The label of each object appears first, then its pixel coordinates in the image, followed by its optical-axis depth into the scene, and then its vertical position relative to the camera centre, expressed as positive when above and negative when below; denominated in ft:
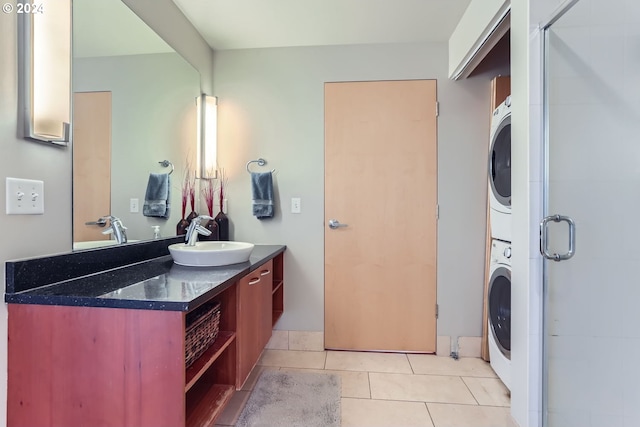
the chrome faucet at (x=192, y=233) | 5.43 -0.38
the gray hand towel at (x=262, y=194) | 7.33 +0.45
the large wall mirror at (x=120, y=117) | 4.05 +1.53
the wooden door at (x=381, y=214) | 7.32 -0.04
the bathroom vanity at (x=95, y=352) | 2.95 -1.41
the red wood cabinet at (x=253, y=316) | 4.55 -1.78
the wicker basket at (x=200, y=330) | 3.57 -1.51
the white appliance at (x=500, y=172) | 5.68 +0.82
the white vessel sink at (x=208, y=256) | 4.61 -0.69
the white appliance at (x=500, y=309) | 5.69 -1.92
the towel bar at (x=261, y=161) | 7.55 +1.28
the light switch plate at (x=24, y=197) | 3.17 +0.16
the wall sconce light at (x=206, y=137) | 7.29 +1.85
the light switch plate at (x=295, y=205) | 7.54 +0.18
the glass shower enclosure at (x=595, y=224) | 4.47 -0.16
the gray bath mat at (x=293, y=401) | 5.03 -3.46
